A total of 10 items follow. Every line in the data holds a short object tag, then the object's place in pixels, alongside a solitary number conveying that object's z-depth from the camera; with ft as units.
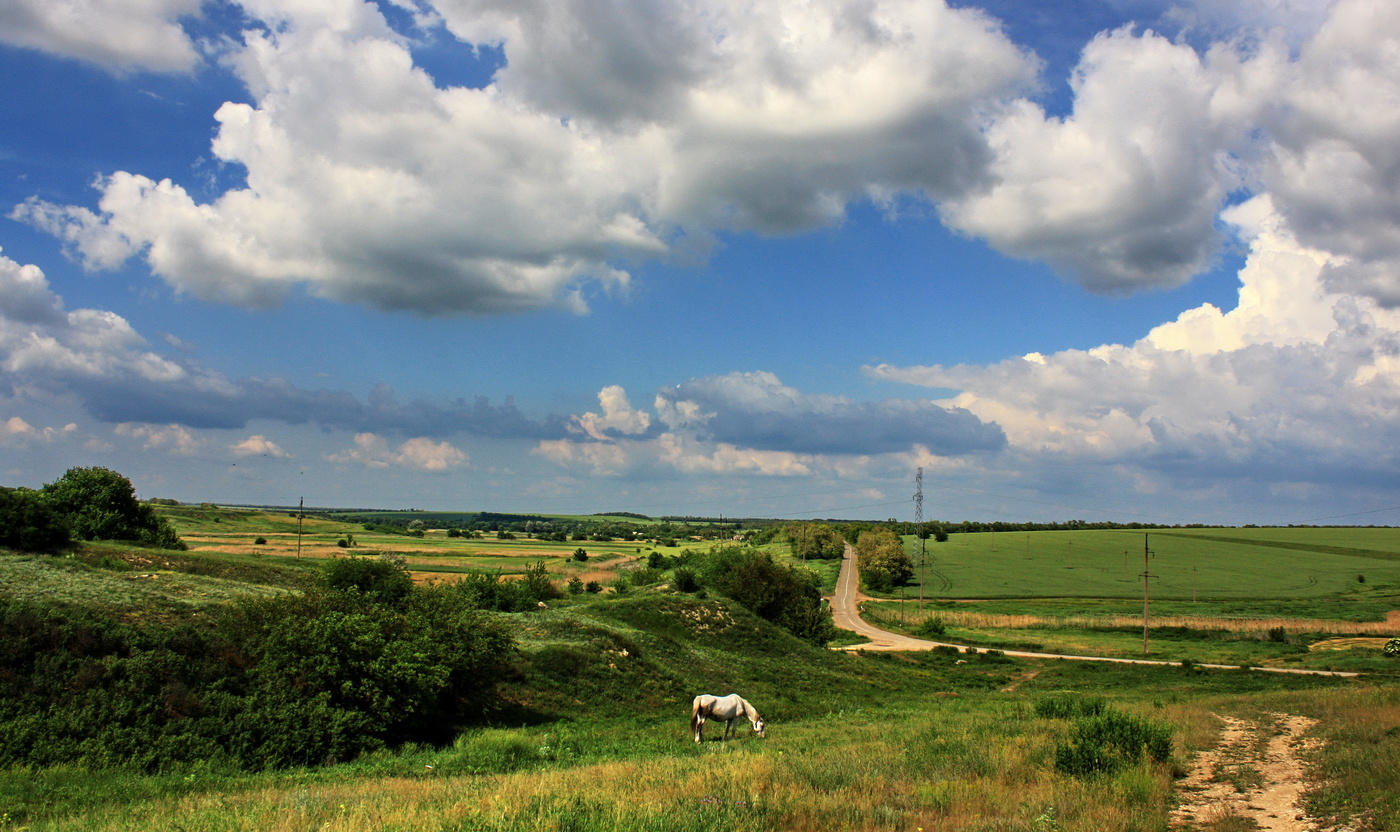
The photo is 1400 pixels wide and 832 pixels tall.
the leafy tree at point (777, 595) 236.22
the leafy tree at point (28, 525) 127.24
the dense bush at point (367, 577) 135.95
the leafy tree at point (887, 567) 439.22
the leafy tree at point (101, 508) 198.39
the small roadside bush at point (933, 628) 288.28
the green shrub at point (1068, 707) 73.76
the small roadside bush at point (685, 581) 240.40
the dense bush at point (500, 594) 179.73
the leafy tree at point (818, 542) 582.35
